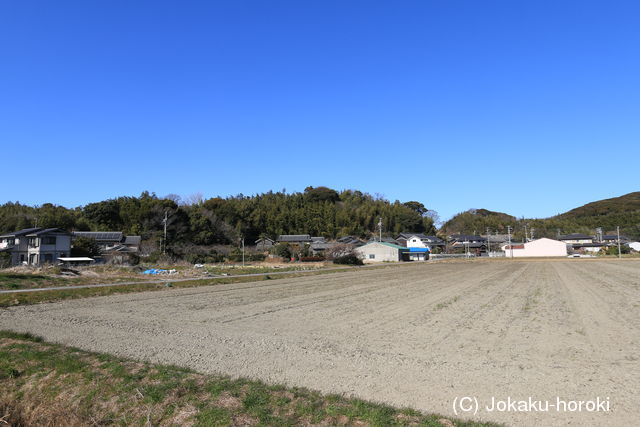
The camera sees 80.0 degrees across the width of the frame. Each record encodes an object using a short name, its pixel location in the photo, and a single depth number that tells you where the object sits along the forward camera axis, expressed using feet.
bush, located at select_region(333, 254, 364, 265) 162.50
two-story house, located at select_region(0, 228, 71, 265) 129.39
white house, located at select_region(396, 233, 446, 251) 281.50
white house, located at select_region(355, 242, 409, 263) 212.23
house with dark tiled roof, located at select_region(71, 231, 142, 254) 178.29
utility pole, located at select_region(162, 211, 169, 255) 172.78
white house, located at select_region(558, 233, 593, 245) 326.24
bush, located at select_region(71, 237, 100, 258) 142.92
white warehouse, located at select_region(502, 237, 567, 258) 269.23
